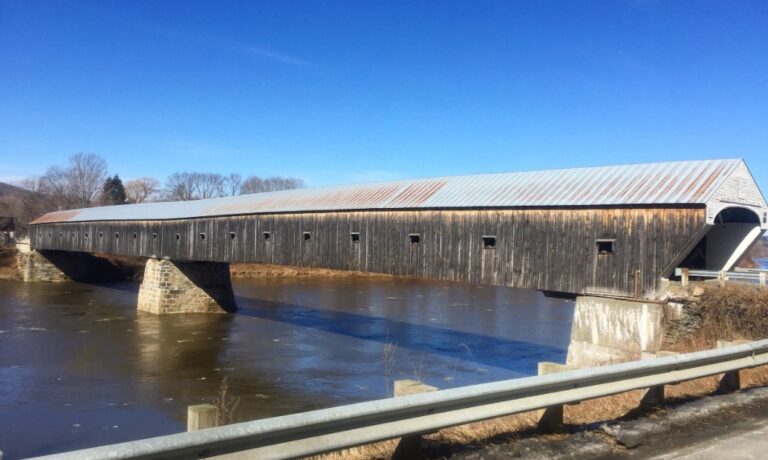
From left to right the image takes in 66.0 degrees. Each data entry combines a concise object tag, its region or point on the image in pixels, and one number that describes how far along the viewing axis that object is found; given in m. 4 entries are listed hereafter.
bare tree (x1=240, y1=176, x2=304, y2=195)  99.94
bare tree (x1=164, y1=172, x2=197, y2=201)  88.19
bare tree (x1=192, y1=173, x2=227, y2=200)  89.88
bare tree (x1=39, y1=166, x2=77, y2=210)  68.75
